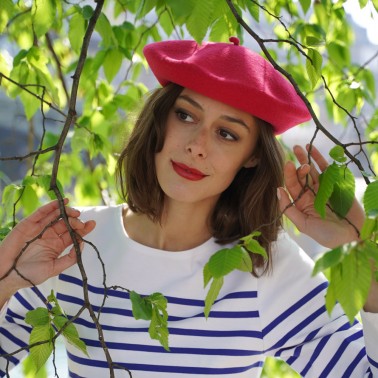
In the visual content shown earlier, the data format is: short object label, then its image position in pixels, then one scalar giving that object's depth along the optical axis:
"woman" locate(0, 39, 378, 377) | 1.73
